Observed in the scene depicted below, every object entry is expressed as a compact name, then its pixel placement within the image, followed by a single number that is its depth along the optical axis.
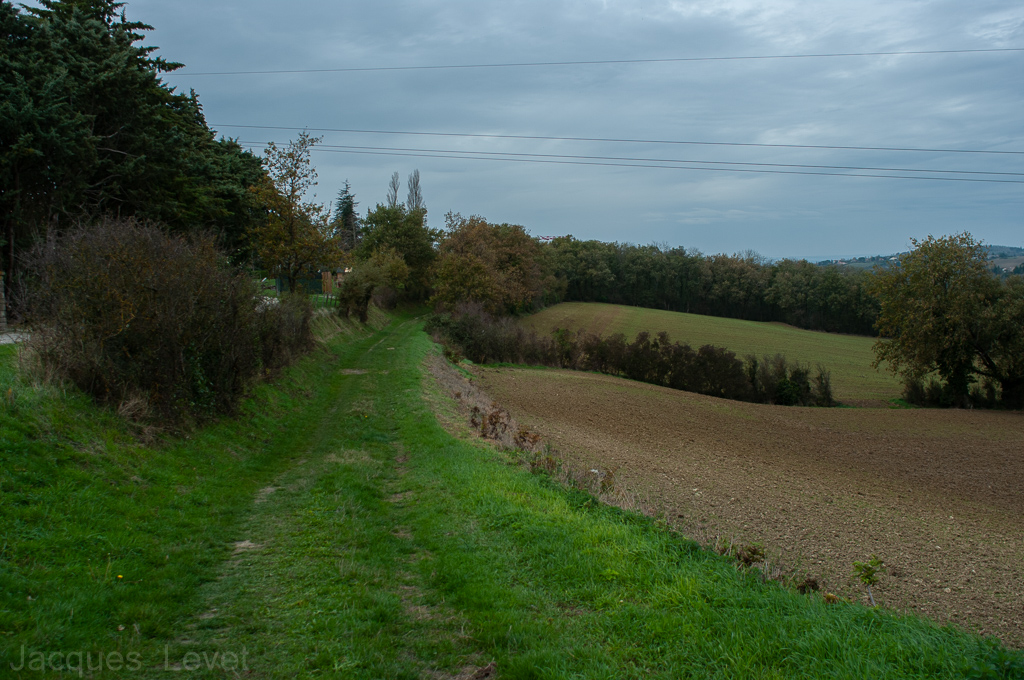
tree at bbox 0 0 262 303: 17.23
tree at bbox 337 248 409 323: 36.88
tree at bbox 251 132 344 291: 25.51
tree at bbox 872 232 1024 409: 33.81
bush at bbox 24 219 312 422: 8.93
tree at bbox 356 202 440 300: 64.31
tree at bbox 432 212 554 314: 47.75
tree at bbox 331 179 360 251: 100.50
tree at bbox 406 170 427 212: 94.69
